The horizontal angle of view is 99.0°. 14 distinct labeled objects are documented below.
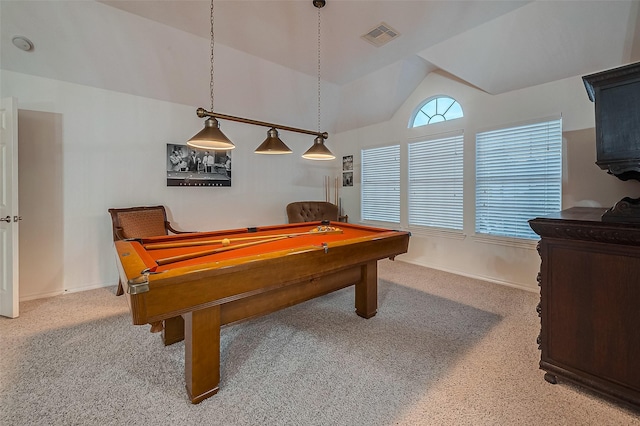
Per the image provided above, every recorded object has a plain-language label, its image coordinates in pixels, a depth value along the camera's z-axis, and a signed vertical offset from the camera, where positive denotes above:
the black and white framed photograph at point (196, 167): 4.12 +0.70
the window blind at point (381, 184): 5.08 +0.52
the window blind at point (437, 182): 4.20 +0.45
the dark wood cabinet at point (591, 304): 1.54 -0.57
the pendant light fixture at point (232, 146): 2.21 +0.65
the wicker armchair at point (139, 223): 3.41 -0.16
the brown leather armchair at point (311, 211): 5.12 -0.02
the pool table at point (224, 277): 1.38 -0.40
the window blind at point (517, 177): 3.31 +0.43
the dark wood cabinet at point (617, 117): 1.62 +0.57
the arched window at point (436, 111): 4.24 +1.61
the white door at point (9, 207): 2.71 +0.04
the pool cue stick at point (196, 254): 1.74 -0.31
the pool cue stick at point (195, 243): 2.18 -0.28
